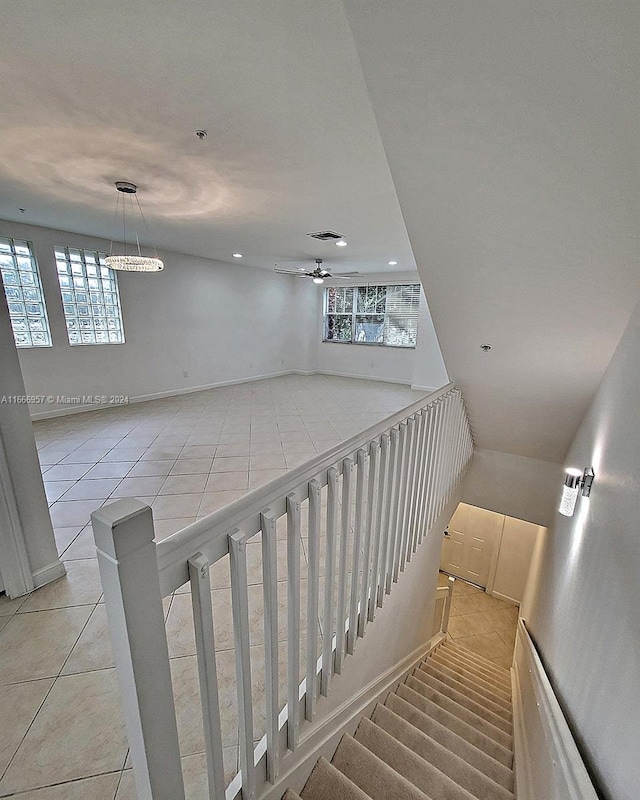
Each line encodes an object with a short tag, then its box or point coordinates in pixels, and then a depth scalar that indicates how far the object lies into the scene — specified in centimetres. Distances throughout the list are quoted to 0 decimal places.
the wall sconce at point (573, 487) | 229
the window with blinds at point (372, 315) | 779
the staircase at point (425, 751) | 137
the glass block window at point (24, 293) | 433
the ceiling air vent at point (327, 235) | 428
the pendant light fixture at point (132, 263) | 346
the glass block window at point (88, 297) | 488
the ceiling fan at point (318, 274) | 572
